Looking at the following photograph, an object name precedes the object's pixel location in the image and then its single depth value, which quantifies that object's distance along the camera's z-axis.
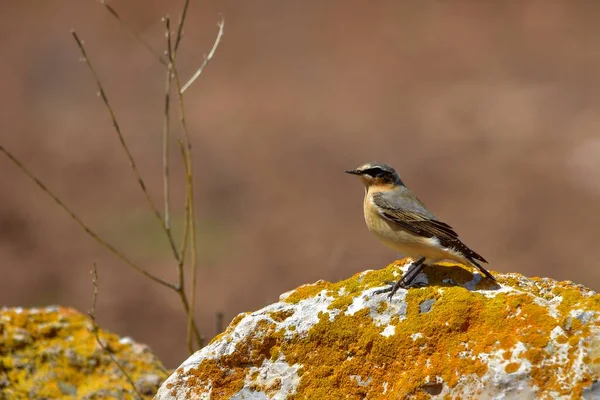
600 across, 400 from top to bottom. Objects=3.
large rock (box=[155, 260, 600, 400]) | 7.62
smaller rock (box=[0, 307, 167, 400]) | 12.19
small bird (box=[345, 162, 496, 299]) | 10.06
